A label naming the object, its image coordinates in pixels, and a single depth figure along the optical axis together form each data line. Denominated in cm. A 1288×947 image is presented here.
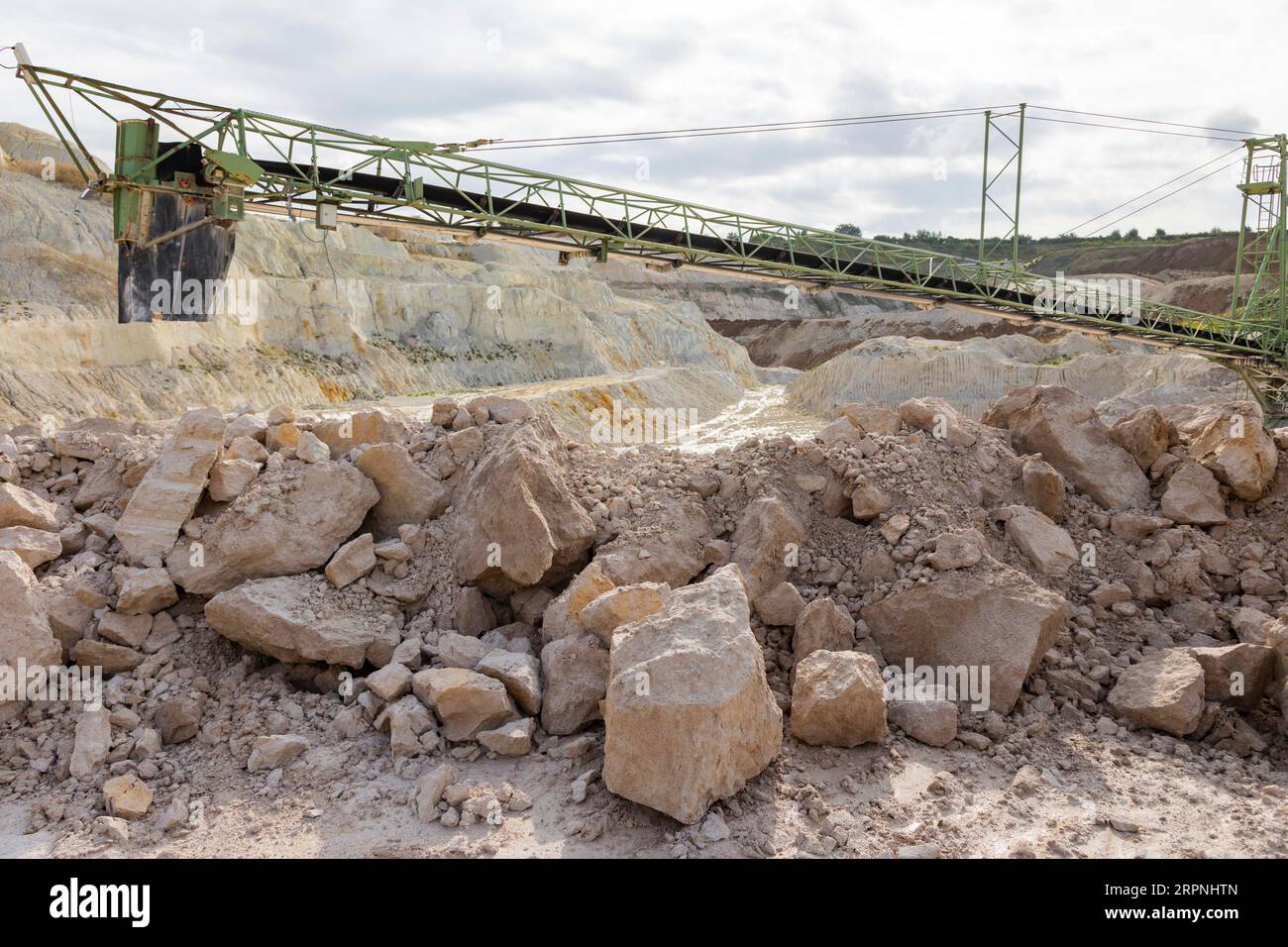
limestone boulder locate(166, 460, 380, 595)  702
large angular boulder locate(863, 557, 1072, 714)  641
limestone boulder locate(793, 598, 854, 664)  663
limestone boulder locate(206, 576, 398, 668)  654
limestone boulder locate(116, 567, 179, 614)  668
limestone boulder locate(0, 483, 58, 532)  703
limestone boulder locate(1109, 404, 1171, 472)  859
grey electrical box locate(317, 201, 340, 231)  1230
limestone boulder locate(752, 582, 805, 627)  689
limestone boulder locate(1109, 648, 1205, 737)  608
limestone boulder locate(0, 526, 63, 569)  676
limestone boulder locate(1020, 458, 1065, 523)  804
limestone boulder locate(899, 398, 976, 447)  845
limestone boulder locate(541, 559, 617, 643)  678
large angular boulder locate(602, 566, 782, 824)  512
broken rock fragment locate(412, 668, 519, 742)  594
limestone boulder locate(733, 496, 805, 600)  721
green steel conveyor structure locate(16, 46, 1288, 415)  1090
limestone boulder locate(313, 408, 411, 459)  816
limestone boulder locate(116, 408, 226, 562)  710
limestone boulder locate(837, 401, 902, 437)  877
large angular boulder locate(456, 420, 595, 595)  716
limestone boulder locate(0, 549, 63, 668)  619
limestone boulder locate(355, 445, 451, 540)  777
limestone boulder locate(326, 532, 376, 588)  703
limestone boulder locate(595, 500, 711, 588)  727
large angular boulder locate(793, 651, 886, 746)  579
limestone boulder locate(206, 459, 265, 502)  741
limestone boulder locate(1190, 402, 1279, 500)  798
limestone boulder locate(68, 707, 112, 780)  568
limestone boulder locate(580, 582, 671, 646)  643
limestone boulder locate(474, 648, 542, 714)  614
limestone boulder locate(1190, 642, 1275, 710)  626
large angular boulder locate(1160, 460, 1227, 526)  789
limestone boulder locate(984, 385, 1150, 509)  834
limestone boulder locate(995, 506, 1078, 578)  745
